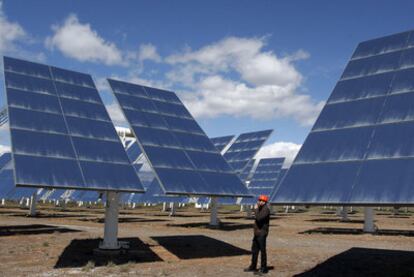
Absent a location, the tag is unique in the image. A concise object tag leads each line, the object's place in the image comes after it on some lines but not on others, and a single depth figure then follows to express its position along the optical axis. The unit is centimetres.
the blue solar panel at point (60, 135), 1558
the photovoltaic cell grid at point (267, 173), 5442
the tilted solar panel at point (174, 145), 2100
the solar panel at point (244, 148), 4849
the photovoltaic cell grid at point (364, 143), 1048
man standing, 1452
